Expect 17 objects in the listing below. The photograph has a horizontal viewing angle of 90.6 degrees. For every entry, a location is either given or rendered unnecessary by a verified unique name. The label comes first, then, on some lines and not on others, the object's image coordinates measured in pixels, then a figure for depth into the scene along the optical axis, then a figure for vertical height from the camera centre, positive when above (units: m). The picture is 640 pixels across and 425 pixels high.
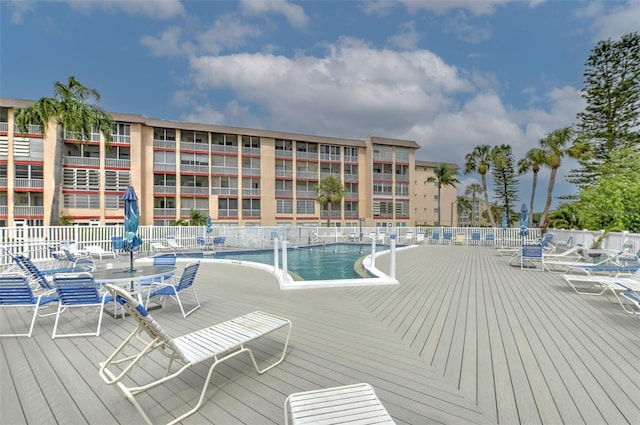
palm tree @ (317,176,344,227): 35.41 +2.82
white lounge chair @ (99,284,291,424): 2.42 -1.17
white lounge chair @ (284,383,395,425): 1.86 -1.19
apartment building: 27.00 +4.43
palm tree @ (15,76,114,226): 16.83 +5.62
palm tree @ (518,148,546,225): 25.30 +4.44
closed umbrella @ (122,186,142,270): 5.89 -0.09
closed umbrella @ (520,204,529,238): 14.14 -0.13
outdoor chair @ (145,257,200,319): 5.05 -1.15
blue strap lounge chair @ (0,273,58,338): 4.27 -1.02
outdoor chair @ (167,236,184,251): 16.22 -1.40
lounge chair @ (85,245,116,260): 12.21 -1.39
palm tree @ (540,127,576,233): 24.38 +4.87
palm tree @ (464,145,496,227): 31.75 +5.46
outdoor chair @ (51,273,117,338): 4.19 -1.00
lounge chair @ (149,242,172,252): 15.25 -1.53
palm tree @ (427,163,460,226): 40.50 +5.31
